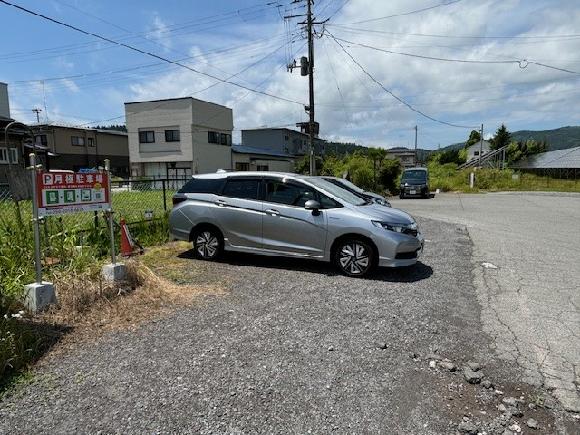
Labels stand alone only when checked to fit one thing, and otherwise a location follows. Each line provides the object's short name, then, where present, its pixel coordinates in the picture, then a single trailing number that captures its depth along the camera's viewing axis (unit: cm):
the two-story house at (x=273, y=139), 5541
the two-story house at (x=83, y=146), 4020
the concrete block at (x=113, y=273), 534
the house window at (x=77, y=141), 4256
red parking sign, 483
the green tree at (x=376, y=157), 2908
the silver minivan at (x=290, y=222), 643
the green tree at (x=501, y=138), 6594
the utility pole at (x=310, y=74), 2005
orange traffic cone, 813
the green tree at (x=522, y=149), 6141
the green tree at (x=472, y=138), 8688
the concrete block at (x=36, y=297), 446
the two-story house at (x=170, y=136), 3703
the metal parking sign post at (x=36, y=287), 447
